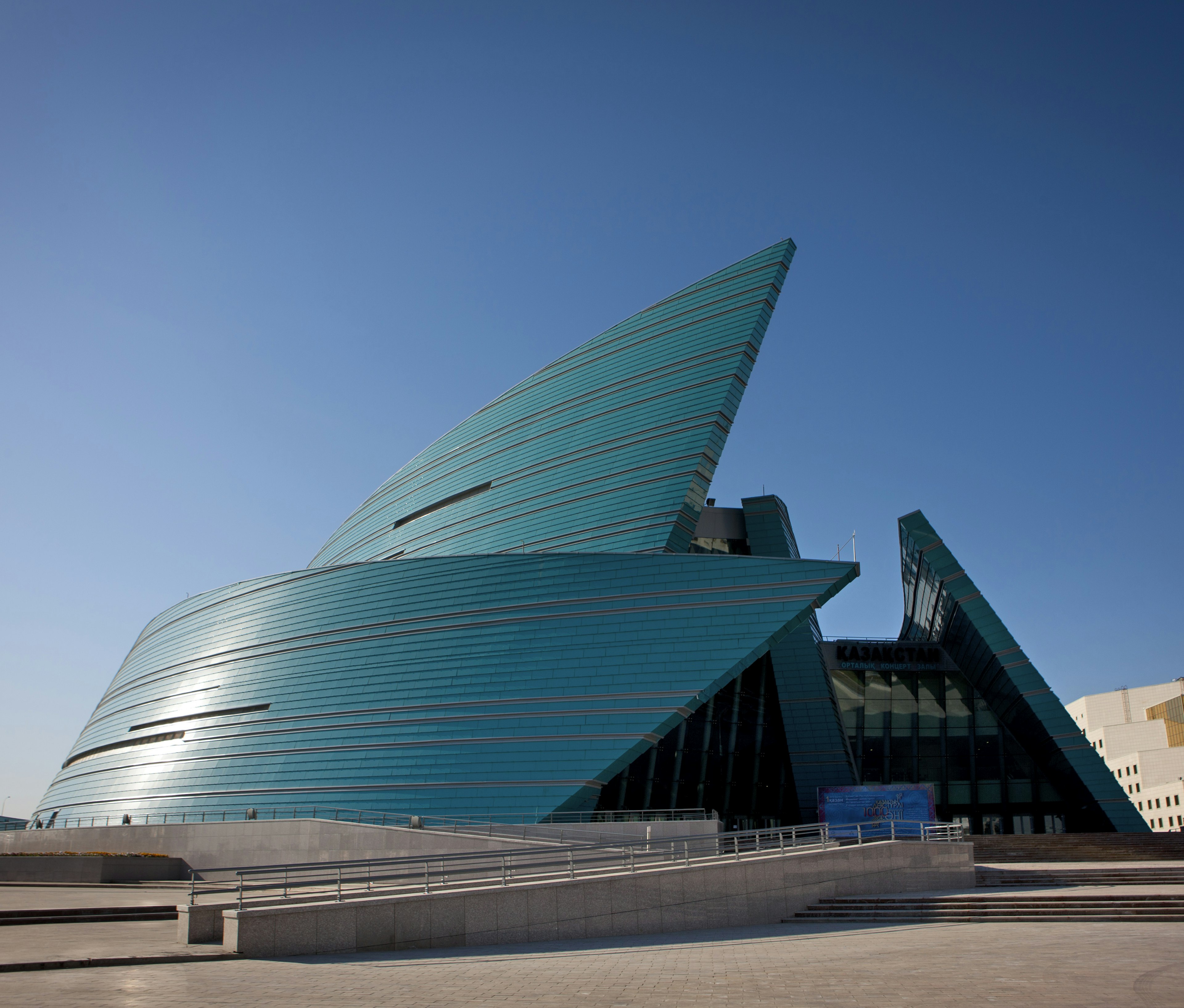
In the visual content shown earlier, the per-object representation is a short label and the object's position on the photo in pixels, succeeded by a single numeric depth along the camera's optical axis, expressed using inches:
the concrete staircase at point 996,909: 678.5
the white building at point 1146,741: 3750.0
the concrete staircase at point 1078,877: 822.5
